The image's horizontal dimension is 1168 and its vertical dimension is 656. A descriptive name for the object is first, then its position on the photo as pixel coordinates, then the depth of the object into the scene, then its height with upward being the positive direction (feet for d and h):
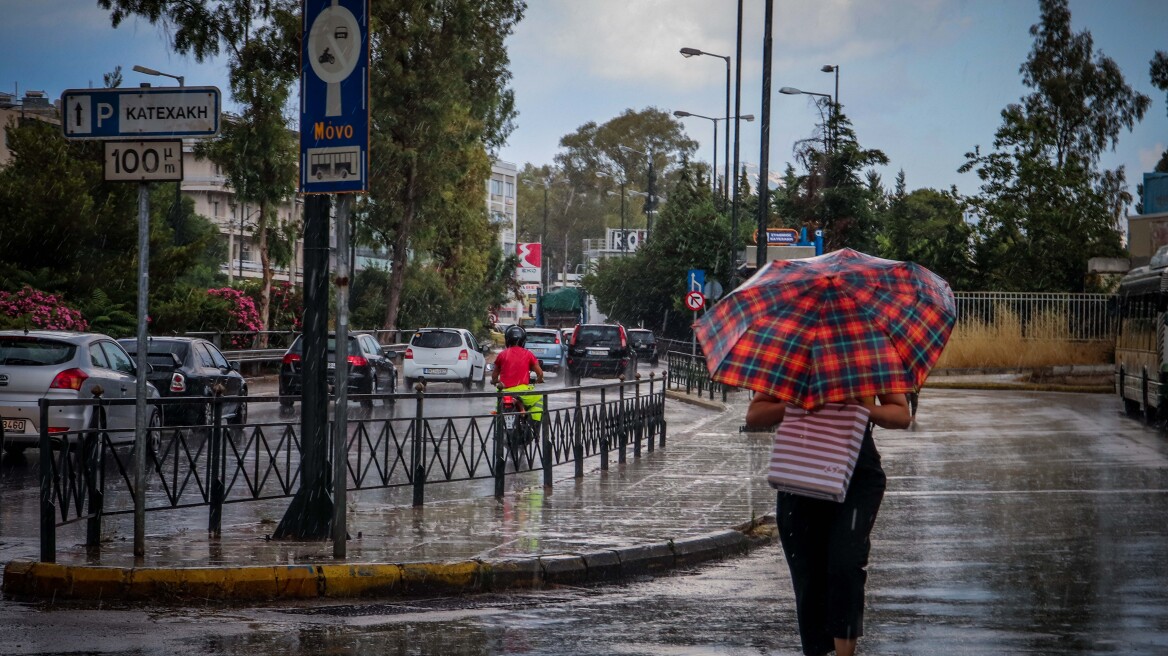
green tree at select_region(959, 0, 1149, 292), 161.38 +16.70
